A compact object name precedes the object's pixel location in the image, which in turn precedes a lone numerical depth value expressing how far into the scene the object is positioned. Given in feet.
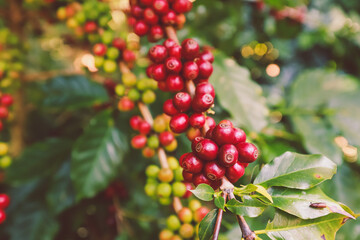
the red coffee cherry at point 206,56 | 1.31
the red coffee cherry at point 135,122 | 1.57
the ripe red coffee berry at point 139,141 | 1.50
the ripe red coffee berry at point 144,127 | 1.51
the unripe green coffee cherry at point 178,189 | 1.40
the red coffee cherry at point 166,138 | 1.45
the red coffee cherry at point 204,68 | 1.25
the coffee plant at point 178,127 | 1.16
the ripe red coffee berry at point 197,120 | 1.19
